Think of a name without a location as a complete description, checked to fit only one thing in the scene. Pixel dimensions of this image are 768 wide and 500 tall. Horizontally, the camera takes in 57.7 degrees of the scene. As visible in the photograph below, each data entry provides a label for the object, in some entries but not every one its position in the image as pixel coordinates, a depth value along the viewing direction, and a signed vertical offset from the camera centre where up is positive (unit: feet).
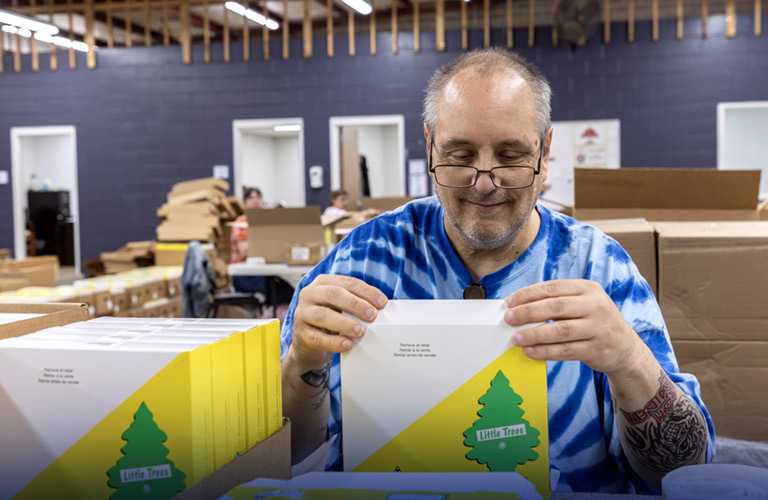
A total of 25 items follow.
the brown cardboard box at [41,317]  2.82 -0.39
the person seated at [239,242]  19.16 -0.54
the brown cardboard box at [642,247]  5.76 -0.27
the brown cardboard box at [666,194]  7.23 +0.21
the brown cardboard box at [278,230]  15.69 -0.20
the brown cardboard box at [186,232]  27.99 -0.35
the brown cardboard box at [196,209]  28.32 +0.60
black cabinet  37.99 +0.39
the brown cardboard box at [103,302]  15.42 -1.73
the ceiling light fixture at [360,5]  25.44 +8.01
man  2.98 -0.36
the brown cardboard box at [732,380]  5.67 -1.38
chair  16.69 -1.73
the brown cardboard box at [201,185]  29.63 +1.64
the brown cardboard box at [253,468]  2.22 -0.88
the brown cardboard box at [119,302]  16.08 -1.81
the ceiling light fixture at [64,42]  27.16 +7.93
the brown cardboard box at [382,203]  18.48 +0.46
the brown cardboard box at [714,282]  5.50 -0.56
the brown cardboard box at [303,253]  15.62 -0.71
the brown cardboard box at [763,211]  7.66 +0.00
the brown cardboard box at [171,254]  25.73 -1.12
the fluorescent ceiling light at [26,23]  23.25 +7.14
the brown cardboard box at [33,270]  20.84 -1.34
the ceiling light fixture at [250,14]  27.20 +8.48
